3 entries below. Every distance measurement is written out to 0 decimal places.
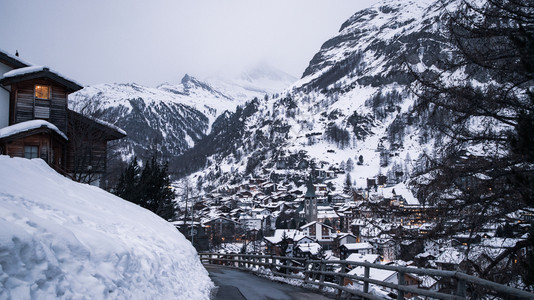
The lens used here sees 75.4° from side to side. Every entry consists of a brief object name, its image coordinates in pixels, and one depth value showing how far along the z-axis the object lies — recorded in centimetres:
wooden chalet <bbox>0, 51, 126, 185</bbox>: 2188
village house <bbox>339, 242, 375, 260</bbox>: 5463
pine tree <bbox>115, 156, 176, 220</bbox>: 2596
